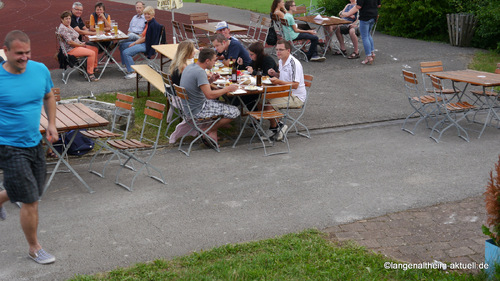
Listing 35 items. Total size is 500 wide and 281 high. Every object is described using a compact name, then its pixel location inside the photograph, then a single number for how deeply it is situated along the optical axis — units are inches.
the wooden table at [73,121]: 267.3
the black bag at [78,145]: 328.8
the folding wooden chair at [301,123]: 366.0
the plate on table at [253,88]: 344.2
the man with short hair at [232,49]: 413.7
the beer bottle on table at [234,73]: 361.4
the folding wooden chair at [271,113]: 337.7
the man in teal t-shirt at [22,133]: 206.7
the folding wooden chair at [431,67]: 406.2
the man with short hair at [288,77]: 366.0
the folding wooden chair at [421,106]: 377.6
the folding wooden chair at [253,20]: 607.2
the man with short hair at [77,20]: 514.3
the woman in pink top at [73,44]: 486.9
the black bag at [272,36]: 569.3
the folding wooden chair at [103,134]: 298.0
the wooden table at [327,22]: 572.7
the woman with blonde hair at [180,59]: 360.8
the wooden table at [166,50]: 442.8
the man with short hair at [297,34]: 563.8
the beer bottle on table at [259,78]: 350.6
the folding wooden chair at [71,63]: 485.1
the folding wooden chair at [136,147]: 286.7
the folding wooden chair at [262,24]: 583.8
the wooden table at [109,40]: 498.0
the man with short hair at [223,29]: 476.4
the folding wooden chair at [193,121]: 336.2
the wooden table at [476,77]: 365.1
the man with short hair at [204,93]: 335.9
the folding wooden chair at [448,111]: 366.6
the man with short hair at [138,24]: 538.0
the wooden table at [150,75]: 397.9
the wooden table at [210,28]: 565.3
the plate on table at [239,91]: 338.7
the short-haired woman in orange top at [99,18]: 531.5
